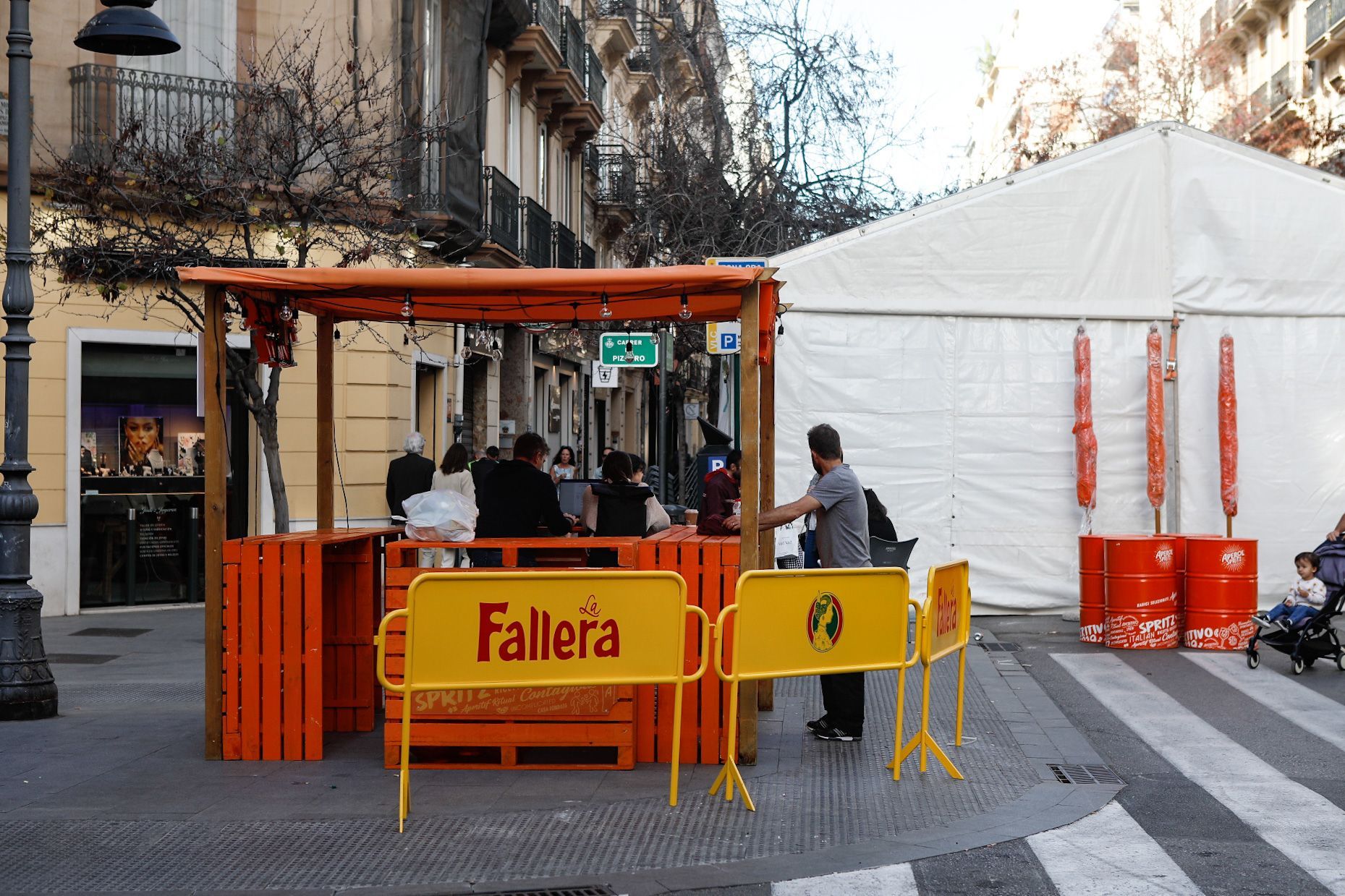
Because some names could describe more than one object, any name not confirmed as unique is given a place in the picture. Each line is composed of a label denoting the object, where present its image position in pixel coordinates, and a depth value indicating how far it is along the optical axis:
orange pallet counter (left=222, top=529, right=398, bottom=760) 7.80
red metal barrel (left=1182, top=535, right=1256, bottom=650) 12.16
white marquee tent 14.37
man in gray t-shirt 8.37
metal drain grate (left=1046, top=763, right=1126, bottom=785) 7.49
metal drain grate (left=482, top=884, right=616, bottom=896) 5.53
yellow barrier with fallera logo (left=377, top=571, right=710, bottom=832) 6.57
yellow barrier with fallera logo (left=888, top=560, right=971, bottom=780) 7.47
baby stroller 10.91
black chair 12.05
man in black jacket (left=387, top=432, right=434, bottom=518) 15.80
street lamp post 9.20
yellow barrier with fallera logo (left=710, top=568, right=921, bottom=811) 6.94
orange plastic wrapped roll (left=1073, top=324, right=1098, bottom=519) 14.08
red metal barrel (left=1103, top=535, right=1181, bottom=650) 12.31
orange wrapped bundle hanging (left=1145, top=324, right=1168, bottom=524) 14.02
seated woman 10.08
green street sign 15.54
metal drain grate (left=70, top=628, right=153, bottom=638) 14.13
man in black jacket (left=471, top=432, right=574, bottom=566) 9.53
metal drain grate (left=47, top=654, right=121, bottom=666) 12.27
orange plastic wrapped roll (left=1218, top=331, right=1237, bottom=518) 14.03
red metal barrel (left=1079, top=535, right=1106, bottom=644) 12.82
